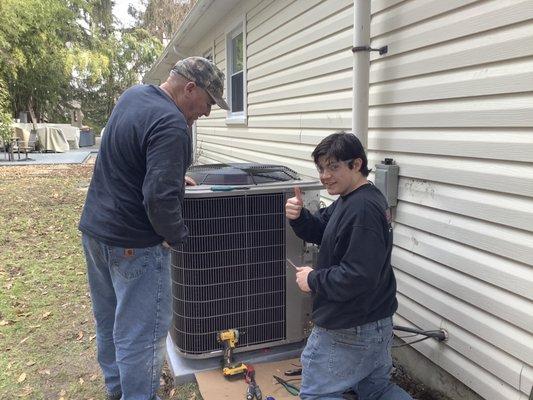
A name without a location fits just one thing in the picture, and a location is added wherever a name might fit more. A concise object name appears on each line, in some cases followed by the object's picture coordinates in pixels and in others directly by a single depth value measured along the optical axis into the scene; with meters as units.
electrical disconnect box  2.89
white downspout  3.02
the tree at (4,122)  15.58
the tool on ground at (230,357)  2.80
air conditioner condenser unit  2.70
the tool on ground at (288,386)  2.69
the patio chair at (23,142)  18.44
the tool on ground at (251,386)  2.61
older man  2.09
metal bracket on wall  2.97
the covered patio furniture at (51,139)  22.05
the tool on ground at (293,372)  2.87
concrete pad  2.88
